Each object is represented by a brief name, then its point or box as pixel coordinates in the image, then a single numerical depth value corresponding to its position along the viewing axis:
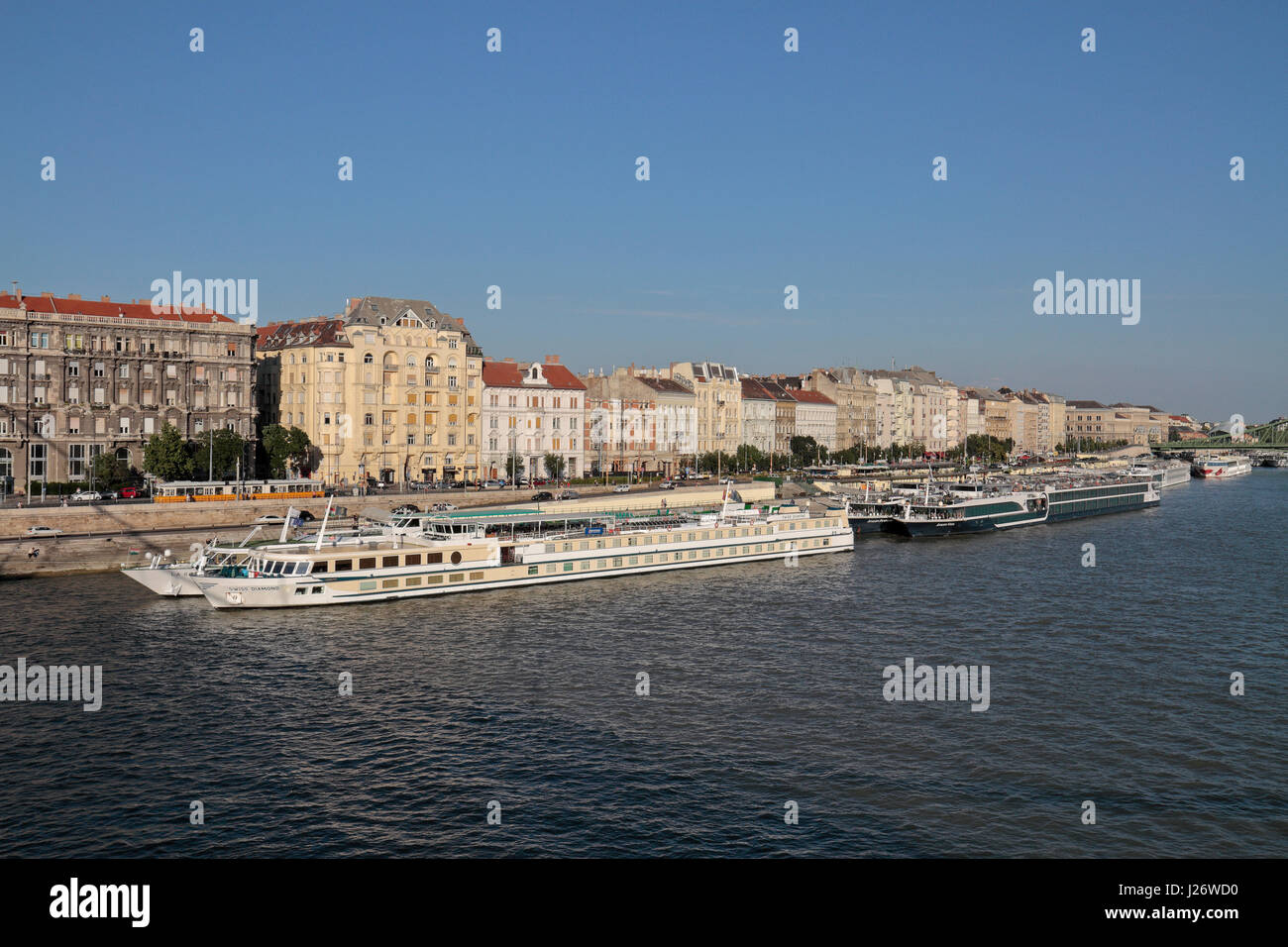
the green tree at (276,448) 91.31
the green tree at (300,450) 92.94
